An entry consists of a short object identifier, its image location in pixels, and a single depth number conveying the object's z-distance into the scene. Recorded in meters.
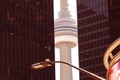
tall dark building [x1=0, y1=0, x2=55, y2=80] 109.88
